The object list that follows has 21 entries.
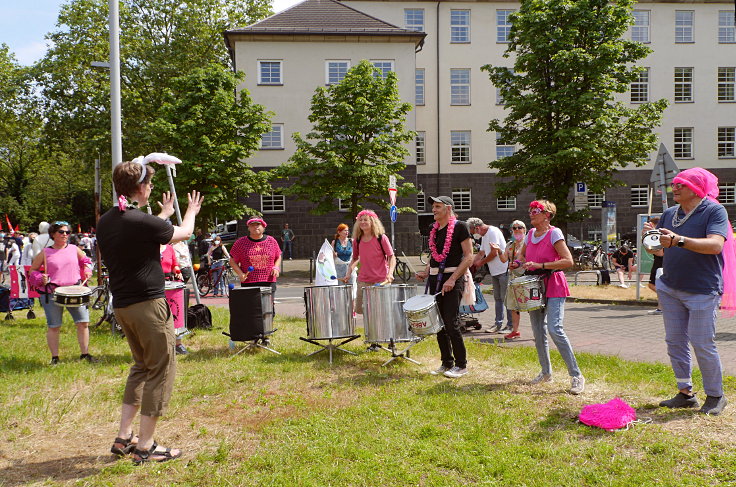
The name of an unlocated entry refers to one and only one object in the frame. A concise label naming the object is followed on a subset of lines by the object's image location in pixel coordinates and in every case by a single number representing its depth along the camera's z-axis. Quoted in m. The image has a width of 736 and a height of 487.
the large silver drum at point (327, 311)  7.21
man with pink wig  4.78
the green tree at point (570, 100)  22.31
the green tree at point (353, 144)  23.53
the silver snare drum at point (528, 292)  5.64
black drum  7.77
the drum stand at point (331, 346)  7.32
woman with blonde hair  7.72
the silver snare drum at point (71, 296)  7.00
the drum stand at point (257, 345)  7.86
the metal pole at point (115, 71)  9.44
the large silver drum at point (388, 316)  6.92
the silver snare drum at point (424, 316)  6.09
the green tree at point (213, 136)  24.53
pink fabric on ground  4.61
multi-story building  36.59
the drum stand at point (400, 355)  7.16
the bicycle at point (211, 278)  17.03
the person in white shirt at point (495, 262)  9.35
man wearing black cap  6.41
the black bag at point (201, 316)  10.19
